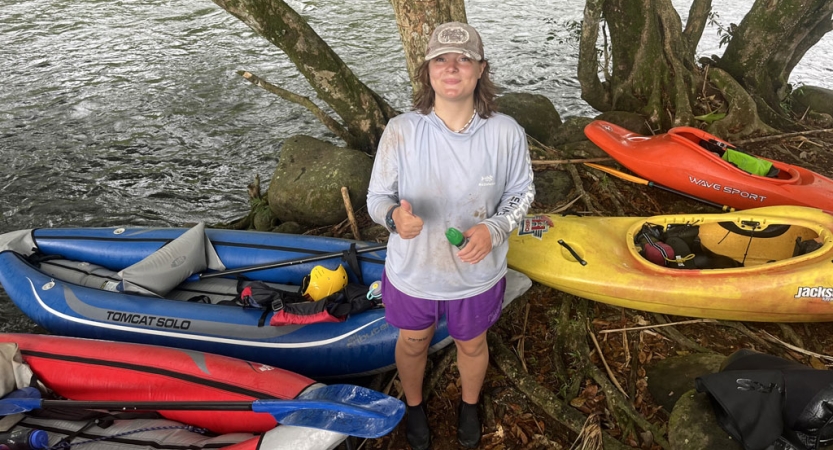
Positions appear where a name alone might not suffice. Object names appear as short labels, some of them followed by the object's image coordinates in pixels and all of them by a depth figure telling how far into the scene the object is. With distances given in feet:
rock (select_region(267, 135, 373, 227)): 15.30
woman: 6.02
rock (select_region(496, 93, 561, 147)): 18.45
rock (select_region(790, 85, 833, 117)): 18.97
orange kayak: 13.25
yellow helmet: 10.73
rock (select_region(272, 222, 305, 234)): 15.56
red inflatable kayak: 8.13
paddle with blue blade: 6.79
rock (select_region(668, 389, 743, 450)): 6.95
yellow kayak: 10.00
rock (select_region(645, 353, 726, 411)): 8.87
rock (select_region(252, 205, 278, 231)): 16.63
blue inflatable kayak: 9.83
